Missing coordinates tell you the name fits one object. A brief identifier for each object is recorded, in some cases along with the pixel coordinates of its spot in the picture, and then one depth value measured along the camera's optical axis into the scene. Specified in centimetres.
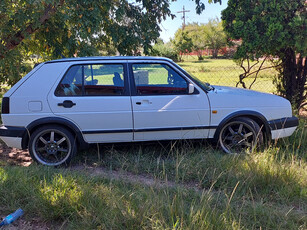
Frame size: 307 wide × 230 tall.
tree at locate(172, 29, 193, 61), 4679
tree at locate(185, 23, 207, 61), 6119
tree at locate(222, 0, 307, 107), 636
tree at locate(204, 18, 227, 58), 5750
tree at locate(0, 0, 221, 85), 598
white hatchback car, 448
